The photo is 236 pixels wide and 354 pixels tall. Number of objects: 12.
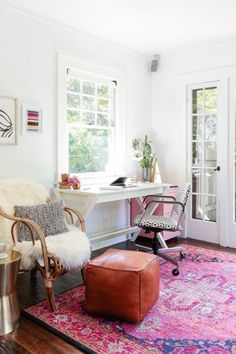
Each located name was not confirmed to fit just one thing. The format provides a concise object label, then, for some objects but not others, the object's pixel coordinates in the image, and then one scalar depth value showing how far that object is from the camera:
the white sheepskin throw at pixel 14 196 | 2.84
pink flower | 3.61
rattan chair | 2.49
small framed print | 3.42
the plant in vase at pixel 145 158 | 4.58
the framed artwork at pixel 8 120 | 3.22
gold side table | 2.22
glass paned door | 4.44
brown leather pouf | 2.29
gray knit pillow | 2.76
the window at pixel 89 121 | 3.81
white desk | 3.41
